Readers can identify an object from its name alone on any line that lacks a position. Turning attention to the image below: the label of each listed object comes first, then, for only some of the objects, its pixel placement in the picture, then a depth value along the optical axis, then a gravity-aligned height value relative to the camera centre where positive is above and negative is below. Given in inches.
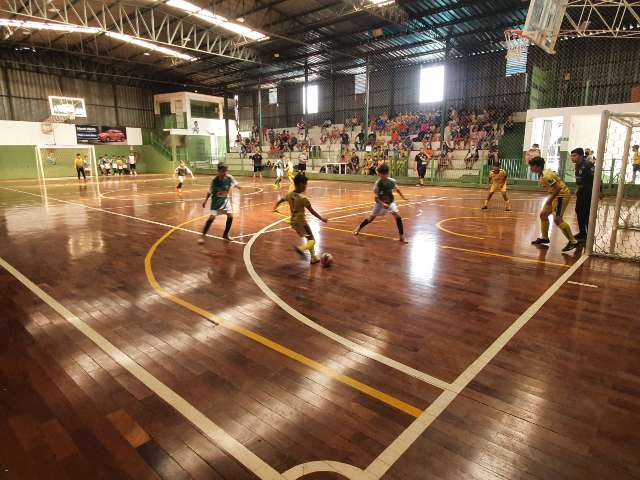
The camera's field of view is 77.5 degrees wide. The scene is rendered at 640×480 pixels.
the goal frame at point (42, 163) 1053.1 -0.5
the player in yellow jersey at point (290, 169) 727.6 -16.7
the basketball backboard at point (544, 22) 386.6 +138.9
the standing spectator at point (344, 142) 1115.3 +50.8
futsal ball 270.2 -66.6
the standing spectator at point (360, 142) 1112.2 +48.5
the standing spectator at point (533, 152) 531.8 +8.2
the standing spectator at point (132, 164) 1390.3 -9.7
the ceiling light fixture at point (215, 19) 764.0 +286.1
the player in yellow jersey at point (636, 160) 651.5 -4.8
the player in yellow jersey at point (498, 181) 489.1 -27.5
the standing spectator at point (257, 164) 1166.0 -9.9
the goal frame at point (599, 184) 270.2 -19.1
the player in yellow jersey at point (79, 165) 1031.8 -7.1
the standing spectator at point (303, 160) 736.2 +0.3
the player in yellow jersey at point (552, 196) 301.4 -29.5
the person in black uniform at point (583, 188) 320.2 -24.8
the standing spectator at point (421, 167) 873.5 -17.3
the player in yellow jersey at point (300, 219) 273.5 -40.3
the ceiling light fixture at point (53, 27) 755.9 +280.0
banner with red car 1288.1 +91.8
